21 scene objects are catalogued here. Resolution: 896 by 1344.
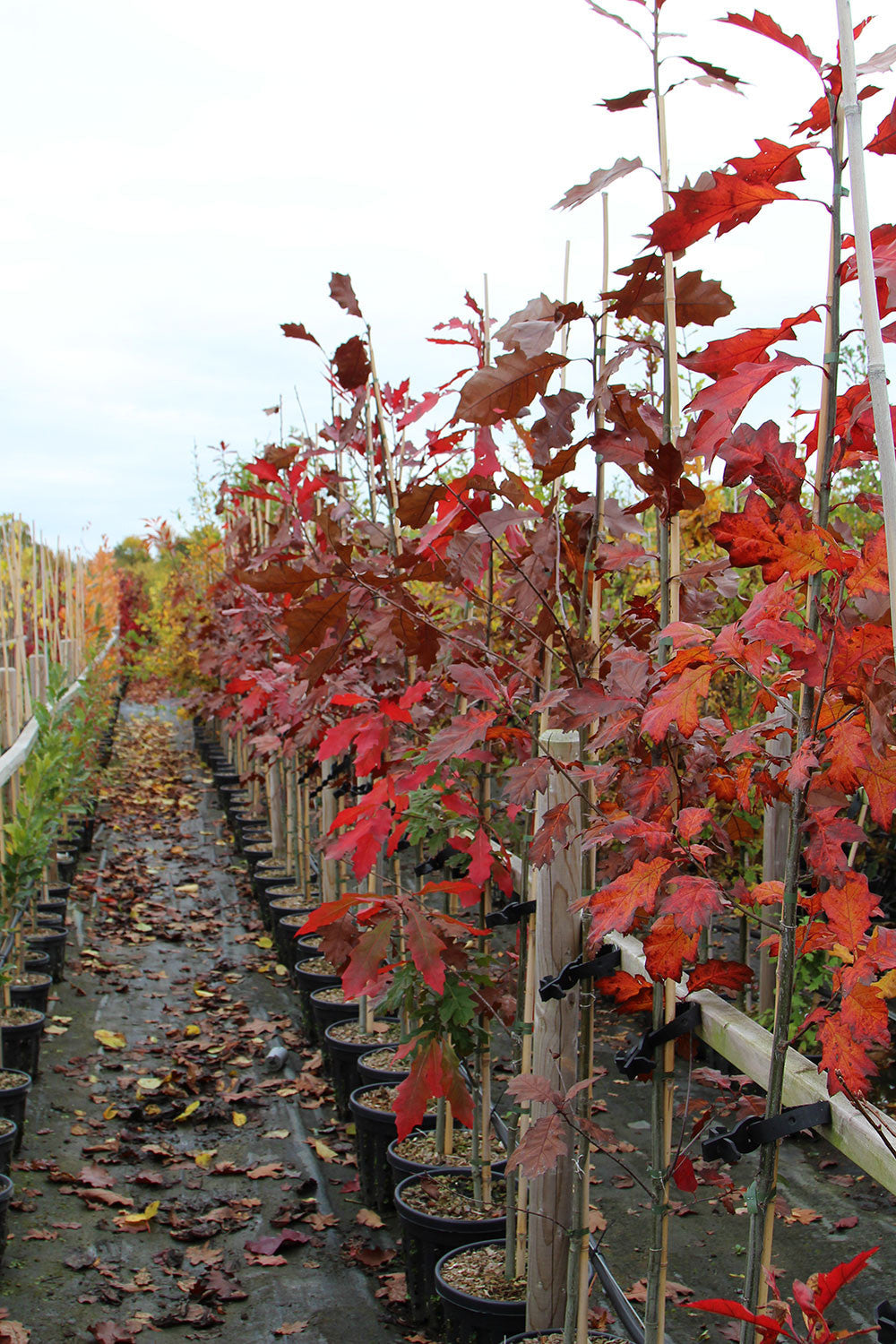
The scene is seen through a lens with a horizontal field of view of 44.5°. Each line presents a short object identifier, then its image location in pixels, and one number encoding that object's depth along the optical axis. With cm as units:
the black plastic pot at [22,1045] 397
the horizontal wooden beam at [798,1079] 137
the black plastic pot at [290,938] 518
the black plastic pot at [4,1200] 295
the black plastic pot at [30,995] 445
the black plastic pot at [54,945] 521
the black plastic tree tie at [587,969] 189
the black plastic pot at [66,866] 704
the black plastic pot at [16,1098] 343
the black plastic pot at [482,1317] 221
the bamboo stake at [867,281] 83
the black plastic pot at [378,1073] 339
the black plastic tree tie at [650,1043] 162
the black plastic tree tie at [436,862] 289
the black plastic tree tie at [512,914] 243
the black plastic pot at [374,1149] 323
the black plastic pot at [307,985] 458
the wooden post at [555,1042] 211
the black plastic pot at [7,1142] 316
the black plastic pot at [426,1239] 255
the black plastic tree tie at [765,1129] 133
